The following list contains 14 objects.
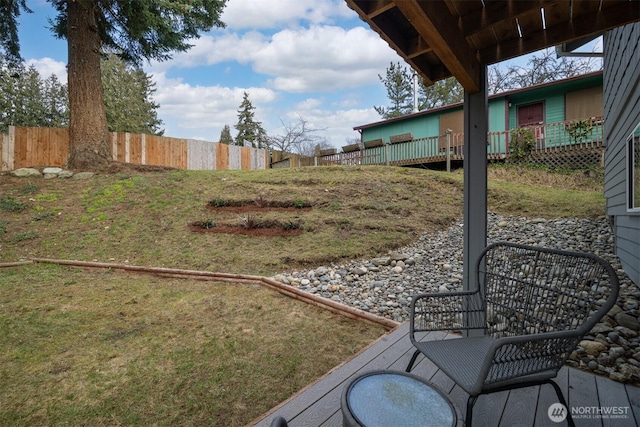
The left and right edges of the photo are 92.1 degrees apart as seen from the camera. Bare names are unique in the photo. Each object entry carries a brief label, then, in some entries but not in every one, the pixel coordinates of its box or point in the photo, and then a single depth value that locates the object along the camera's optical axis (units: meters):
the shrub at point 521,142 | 9.93
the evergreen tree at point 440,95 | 20.00
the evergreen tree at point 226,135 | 30.36
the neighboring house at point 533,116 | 9.93
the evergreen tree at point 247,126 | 23.89
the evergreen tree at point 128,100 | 18.95
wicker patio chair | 1.29
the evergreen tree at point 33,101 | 17.56
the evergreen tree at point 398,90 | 21.66
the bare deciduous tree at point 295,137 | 16.66
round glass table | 0.98
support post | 2.12
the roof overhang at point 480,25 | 1.52
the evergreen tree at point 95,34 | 7.57
